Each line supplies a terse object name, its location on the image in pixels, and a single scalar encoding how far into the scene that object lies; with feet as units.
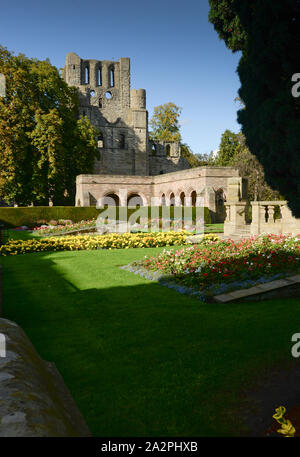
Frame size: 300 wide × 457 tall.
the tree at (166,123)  181.16
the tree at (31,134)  94.84
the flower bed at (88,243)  45.50
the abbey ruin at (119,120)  156.76
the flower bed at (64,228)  67.62
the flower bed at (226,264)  23.36
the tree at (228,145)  169.89
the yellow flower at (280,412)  8.23
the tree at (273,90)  13.69
